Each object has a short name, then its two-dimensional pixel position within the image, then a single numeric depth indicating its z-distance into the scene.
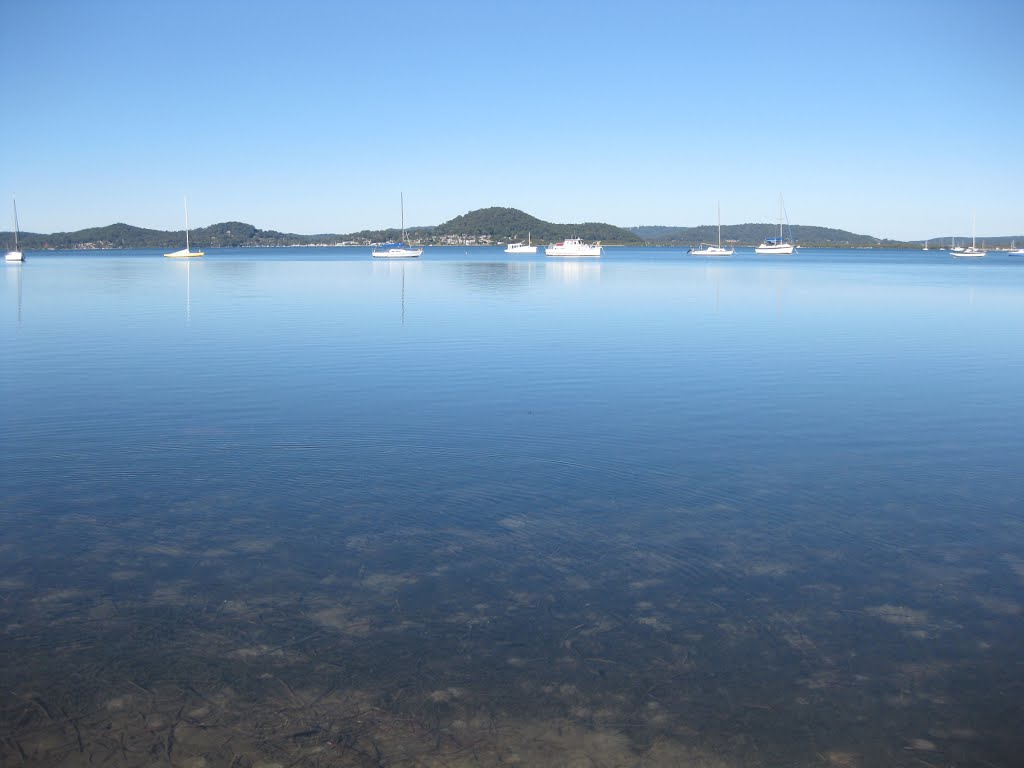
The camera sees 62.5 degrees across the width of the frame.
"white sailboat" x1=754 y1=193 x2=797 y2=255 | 178.75
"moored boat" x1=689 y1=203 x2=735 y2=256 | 172.12
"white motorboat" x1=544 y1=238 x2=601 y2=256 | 159.38
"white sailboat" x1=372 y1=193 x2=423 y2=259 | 140.75
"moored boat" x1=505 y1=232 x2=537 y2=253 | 194.75
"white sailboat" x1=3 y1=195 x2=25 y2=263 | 108.07
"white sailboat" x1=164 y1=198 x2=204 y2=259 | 138.80
